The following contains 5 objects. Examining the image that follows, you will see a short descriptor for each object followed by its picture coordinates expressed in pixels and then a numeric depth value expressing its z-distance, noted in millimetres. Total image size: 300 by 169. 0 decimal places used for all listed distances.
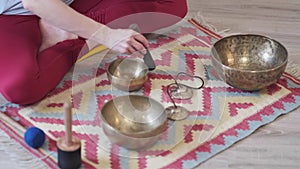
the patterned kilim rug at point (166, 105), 1815
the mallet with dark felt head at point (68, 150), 1705
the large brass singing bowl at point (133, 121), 1793
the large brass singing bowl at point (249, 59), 2035
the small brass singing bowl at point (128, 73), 1959
